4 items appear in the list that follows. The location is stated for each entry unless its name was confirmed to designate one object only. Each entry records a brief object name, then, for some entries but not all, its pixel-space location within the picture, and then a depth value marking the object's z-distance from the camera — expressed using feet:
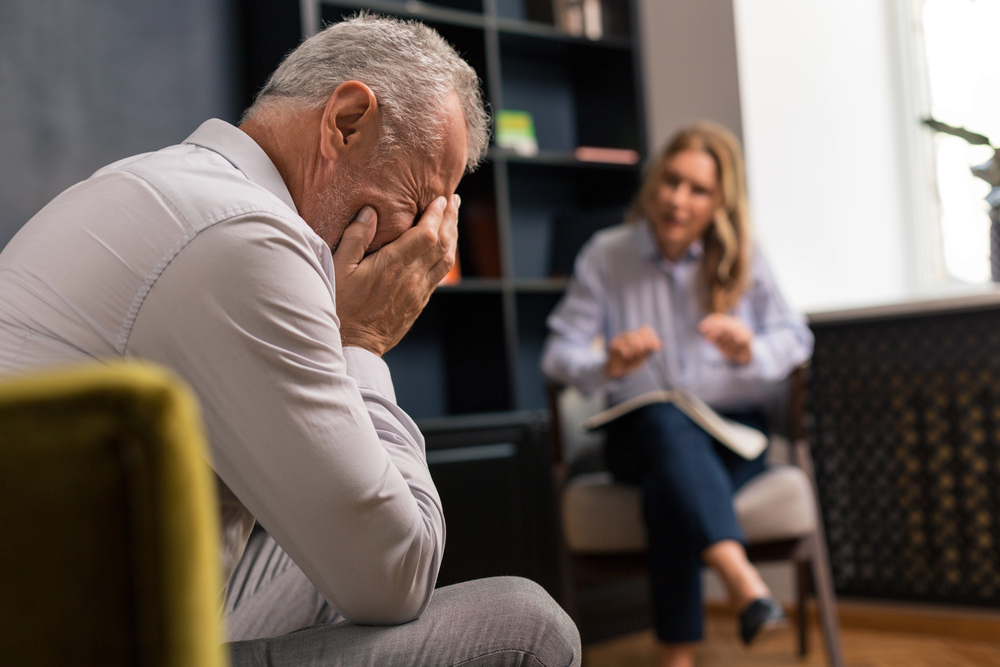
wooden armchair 6.41
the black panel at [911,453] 7.66
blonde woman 6.13
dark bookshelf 8.83
